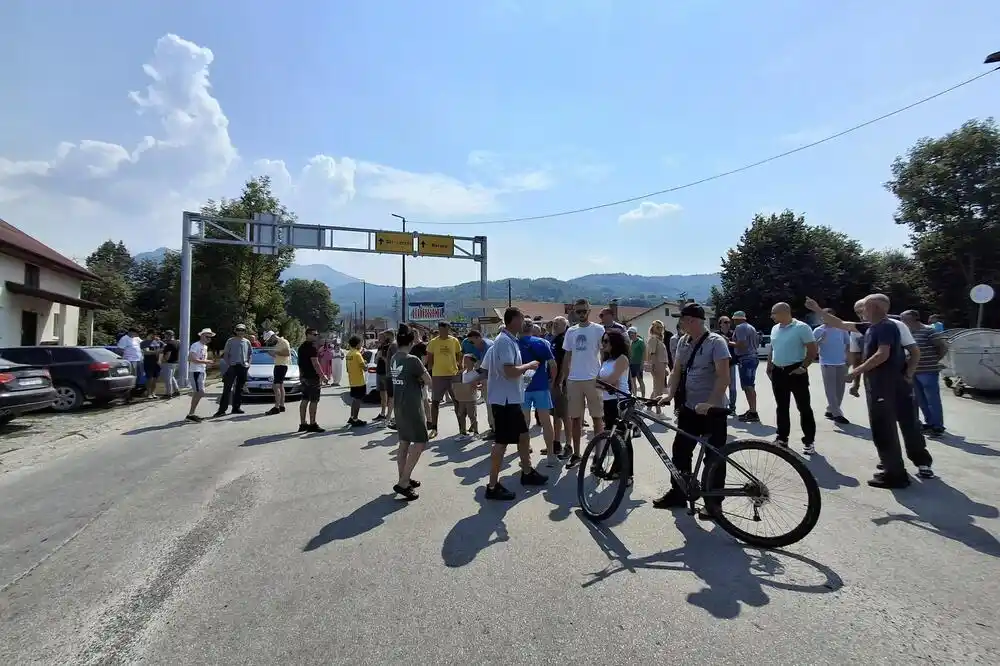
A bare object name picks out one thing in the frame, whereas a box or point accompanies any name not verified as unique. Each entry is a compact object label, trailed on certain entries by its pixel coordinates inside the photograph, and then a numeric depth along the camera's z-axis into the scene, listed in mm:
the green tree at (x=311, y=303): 104312
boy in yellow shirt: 10967
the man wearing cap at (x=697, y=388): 4801
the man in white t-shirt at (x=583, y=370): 6824
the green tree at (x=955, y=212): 38500
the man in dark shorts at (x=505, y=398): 5734
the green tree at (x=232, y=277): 38656
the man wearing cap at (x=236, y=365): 11781
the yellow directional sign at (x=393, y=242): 23656
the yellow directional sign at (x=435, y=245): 24578
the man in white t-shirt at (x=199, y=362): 11930
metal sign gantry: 20703
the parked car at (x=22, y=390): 9738
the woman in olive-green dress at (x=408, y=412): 5781
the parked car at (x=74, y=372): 12906
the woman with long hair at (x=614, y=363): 5973
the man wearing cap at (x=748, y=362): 9742
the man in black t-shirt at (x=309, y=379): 10062
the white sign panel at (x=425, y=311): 41406
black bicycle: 4188
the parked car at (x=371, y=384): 14188
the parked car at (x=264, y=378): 15436
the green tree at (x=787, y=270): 43312
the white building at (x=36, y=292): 21844
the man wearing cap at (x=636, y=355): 10930
